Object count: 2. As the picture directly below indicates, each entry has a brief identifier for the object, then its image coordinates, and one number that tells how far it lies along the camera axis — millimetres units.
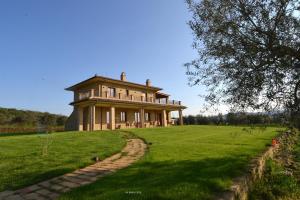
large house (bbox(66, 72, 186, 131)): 26375
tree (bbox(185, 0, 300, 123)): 6871
